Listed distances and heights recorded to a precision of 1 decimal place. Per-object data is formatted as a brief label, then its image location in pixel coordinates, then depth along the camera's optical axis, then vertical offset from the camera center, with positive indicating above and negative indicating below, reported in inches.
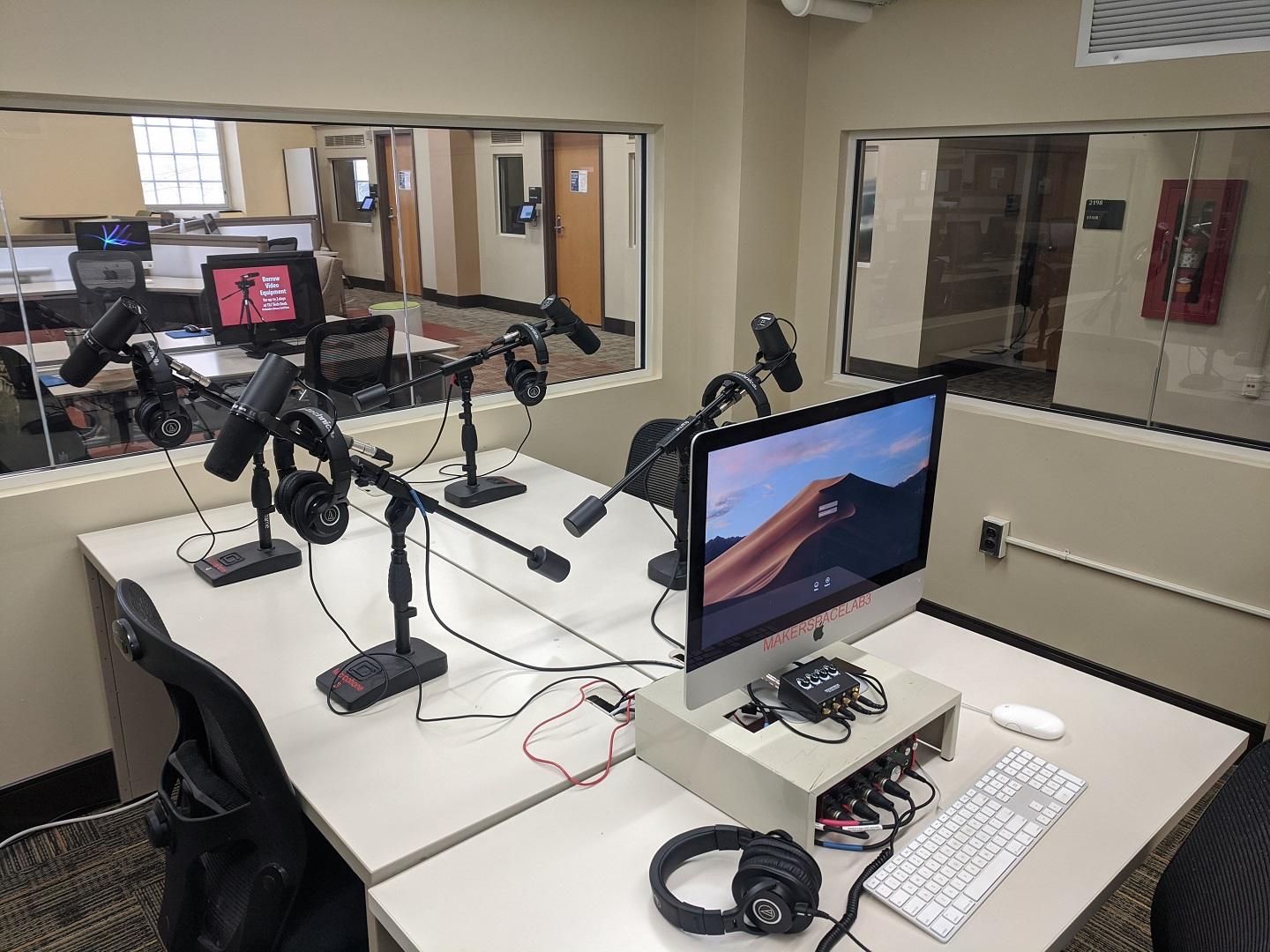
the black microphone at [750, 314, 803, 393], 77.9 -12.0
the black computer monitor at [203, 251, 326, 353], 127.5 -12.6
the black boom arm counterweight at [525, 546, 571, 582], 67.6 -25.6
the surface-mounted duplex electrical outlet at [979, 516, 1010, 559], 135.0 -47.7
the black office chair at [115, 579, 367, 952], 56.9 -39.7
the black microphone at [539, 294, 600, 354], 108.0 -13.5
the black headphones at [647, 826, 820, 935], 46.7 -34.5
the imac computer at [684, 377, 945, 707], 54.2 -20.4
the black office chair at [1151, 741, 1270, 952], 45.8 -34.9
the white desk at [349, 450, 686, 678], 85.3 -37.7
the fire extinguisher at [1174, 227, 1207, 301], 113.3 -6.7
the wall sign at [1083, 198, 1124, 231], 119.9 -1.0
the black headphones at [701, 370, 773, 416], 75.4 -14.7
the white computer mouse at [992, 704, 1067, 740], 66.2 -36.7
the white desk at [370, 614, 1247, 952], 48.8 -37.8
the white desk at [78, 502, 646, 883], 58.9 -37.7
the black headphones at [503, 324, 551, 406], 113.1 -20.7
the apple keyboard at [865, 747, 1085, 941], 50.1 -37.2
